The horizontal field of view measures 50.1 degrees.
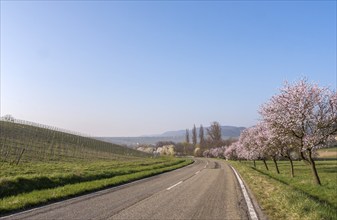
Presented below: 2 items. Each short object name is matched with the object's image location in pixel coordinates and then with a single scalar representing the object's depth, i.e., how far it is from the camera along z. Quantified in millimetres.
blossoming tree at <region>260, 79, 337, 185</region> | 23611
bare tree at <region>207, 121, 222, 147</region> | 166250
